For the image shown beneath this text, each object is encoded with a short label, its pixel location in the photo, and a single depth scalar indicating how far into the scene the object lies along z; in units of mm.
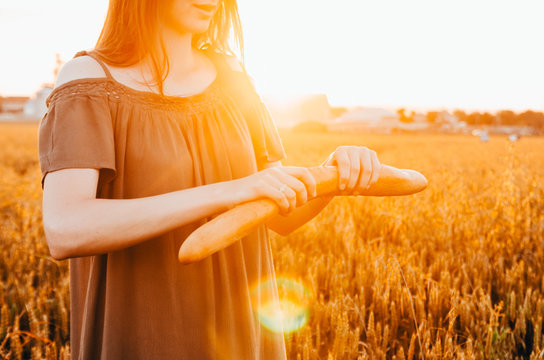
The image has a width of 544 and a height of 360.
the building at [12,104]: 80812
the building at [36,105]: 72162
